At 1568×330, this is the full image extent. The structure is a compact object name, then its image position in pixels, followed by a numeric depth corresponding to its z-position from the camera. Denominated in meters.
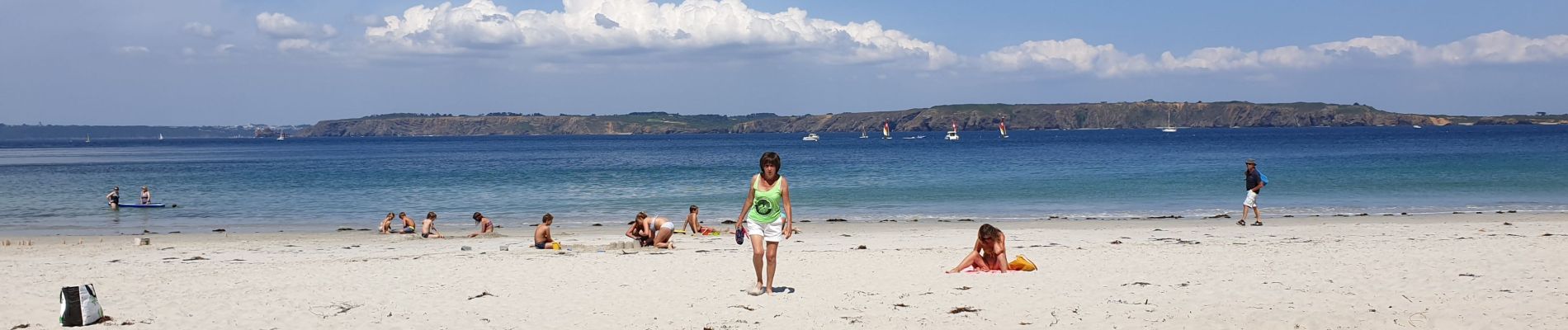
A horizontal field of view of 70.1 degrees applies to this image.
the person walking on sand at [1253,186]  19.09
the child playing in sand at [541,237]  16.17
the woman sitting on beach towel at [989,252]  11.12
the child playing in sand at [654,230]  15.46
